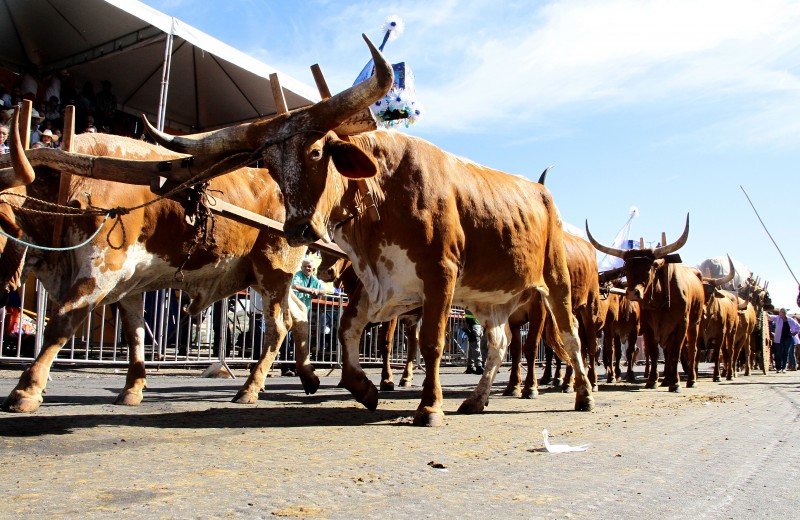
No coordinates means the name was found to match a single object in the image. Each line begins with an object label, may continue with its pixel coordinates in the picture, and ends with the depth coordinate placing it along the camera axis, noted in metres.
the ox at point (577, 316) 8.95
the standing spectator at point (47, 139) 9.38
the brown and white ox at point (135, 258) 4.80
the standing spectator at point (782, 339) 25.25
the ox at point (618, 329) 13.87
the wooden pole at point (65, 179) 4.95
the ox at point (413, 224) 4.57
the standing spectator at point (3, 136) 7.10
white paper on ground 4.06
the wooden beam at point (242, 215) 5.16
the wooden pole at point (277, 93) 5.24
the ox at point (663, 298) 11.06
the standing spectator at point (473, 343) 15.14
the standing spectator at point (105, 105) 13.12
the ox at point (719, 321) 14.45
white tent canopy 11.42
